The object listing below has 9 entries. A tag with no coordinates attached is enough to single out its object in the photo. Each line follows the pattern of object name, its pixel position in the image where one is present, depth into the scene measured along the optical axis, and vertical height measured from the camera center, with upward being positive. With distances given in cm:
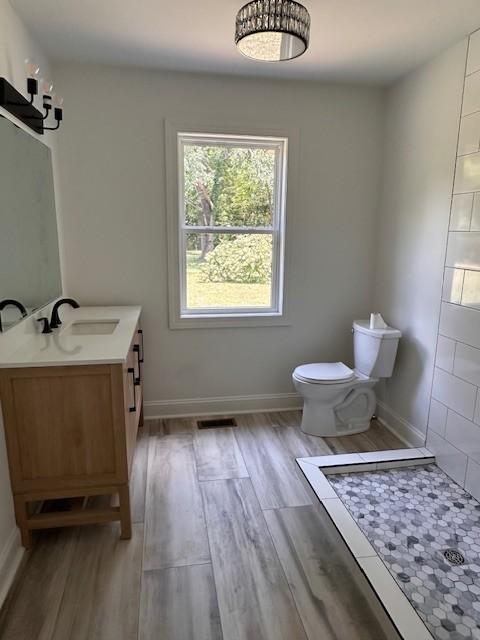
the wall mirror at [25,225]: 171 +4
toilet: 281 -98
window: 298 +10
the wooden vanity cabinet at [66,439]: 172 -86
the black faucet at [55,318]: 222 -44
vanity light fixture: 185 +69
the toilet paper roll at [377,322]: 290 -56
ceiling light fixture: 168 +85
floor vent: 304 -135
